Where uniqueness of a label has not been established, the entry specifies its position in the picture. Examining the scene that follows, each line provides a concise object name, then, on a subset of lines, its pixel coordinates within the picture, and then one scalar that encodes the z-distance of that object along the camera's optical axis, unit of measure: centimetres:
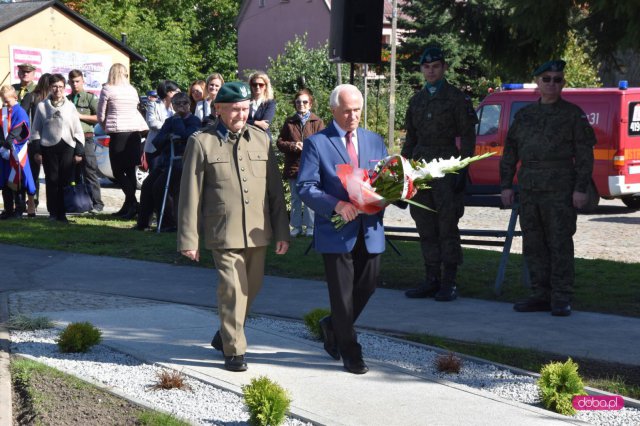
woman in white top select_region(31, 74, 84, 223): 1430
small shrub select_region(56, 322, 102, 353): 707
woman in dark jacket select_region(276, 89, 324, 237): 1295
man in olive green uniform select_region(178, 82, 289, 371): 644
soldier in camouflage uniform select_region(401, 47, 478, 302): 894
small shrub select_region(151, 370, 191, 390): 611
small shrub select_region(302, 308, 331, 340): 748
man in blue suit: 634
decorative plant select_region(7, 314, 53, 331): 789
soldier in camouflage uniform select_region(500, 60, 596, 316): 839
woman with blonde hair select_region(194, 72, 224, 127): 1310
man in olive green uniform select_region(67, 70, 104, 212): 1542
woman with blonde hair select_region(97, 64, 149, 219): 1478
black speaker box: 1171
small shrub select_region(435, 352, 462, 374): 653
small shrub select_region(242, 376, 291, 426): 526
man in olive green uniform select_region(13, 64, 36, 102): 1616
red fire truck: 1853
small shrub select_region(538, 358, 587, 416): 566
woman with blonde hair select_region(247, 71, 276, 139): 1261
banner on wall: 3969
